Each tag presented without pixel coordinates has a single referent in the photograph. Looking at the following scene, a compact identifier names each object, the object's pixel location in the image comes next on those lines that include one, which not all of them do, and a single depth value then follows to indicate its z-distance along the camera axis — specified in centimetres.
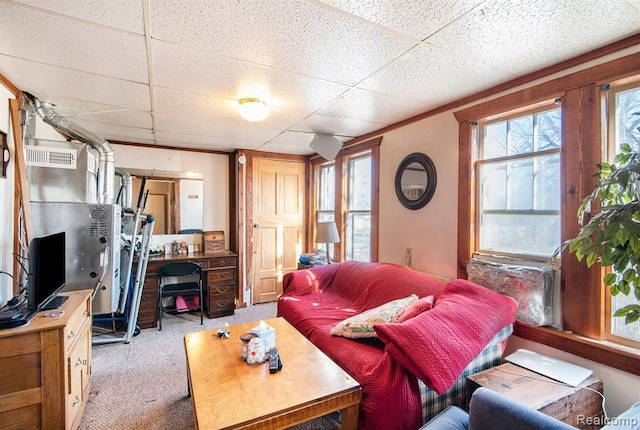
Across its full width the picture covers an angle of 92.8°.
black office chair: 356
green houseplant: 111
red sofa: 150
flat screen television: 164
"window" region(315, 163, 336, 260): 433
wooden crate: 146
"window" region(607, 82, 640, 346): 164
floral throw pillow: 208
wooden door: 455
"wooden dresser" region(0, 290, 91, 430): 149
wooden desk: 359
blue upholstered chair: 93
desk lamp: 360
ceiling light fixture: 242
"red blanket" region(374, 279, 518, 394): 148
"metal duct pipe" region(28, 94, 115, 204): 258
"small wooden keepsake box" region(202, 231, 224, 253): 430
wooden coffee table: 134
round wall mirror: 273
